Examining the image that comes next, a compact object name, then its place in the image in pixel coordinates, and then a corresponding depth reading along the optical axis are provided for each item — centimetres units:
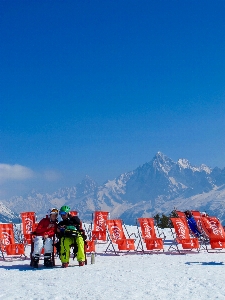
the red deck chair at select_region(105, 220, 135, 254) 1228
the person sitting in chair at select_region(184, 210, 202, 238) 1552
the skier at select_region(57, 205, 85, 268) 905
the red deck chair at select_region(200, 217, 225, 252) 1278
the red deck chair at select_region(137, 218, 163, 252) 1341
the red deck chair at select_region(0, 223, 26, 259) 1123
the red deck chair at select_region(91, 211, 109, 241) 1746
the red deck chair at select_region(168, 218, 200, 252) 1278
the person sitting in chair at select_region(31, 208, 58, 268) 923
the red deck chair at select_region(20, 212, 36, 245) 1514
